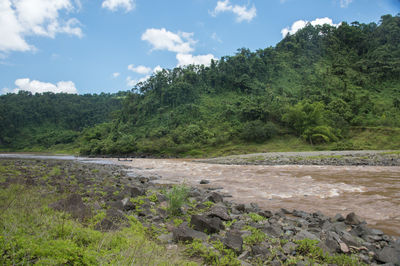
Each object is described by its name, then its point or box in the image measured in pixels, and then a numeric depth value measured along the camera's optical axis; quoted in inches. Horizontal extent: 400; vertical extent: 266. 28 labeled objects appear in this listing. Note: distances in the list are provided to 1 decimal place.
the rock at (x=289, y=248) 176.0
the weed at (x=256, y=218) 261.1
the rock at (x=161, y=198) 341.8
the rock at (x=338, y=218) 267.1
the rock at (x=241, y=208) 309.4
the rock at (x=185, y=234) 188.1
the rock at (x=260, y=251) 165.6
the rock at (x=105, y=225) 196.9
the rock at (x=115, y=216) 222.2
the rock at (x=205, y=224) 213.6
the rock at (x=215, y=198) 352.8
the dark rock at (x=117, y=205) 276.8
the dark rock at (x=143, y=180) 585.4
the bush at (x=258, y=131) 2411.4
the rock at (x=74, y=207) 217.7
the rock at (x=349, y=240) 189.0
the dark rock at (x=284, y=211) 314.6
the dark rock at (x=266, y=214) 280.1
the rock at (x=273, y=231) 211.4
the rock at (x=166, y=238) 191.9
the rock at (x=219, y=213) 258.2
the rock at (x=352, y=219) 255.1
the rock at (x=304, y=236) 199.6
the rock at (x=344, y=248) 178.4
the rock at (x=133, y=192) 355.1
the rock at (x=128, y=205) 280.4
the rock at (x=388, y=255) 163.6
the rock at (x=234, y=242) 170.9
